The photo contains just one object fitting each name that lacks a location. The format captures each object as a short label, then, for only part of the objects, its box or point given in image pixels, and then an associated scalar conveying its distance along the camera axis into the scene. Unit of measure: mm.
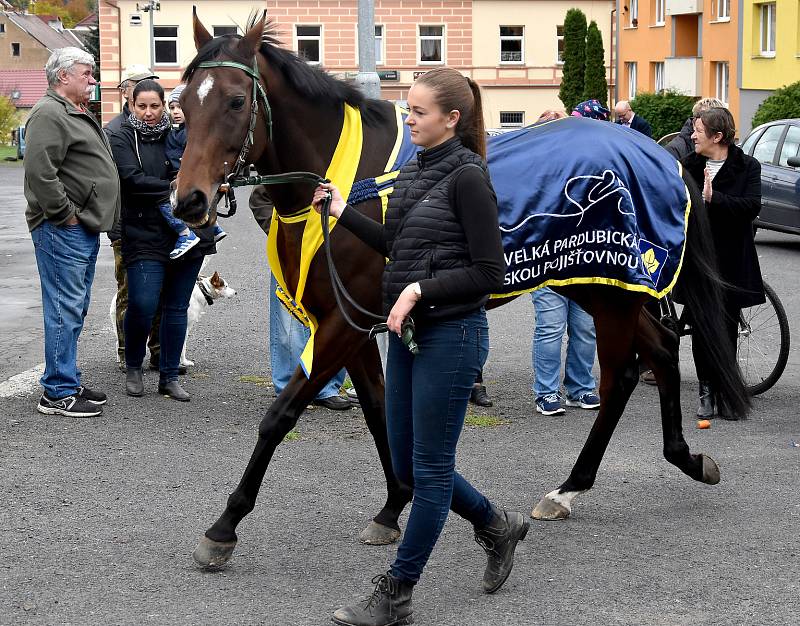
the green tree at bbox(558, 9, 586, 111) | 52344
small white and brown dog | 9781
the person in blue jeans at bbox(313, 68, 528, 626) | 4266
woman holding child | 8398
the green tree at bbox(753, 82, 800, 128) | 25312
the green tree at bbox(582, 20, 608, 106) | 51562
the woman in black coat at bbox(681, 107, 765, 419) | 7961
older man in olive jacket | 7695
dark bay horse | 5164
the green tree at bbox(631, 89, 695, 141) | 36469
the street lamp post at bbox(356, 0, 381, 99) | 8227
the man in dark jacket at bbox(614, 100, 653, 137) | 15016
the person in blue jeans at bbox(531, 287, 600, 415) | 8117
